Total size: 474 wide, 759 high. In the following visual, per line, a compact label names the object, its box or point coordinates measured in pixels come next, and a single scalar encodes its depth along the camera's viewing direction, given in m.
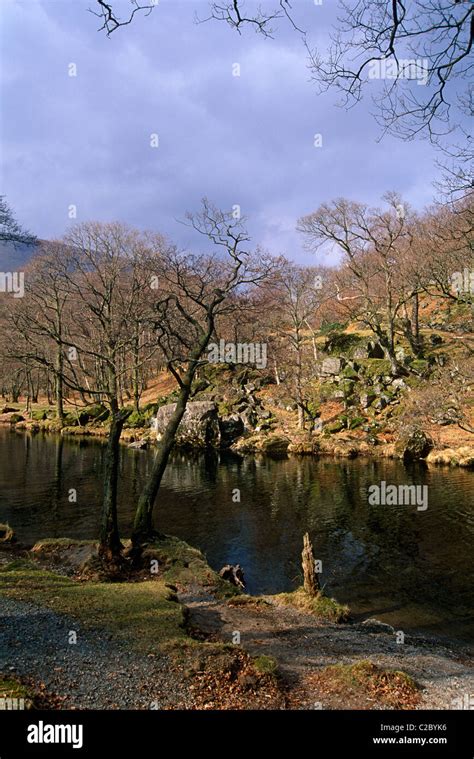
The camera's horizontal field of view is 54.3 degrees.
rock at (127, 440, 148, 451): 42.85
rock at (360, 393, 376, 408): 42.62
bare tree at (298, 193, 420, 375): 43.28
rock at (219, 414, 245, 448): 44.16
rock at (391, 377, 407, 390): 42.62
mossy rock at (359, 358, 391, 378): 45.41
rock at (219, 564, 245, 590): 14.37
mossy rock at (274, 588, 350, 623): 12.00
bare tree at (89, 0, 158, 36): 5.29
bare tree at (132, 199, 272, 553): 15.97
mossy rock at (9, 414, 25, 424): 59.03
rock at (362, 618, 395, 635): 11.33
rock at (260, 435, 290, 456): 40.47
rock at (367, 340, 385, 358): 49.72
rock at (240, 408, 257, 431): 45.32
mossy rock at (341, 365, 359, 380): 46.41
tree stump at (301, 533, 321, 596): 12.84
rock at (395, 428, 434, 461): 34.81
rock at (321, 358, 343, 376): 48.34
